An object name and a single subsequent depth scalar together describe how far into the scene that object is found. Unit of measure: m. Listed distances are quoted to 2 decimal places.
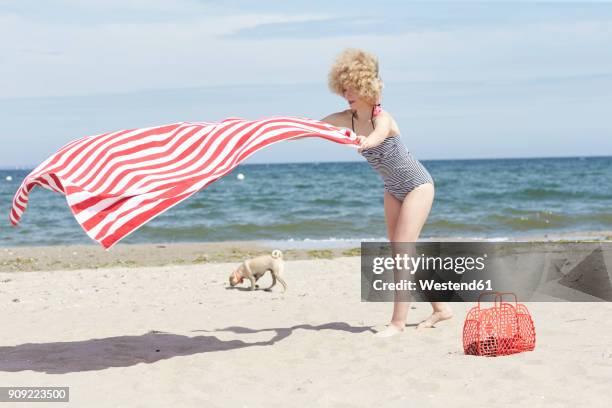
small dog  8.95
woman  5.79
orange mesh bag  5.57
